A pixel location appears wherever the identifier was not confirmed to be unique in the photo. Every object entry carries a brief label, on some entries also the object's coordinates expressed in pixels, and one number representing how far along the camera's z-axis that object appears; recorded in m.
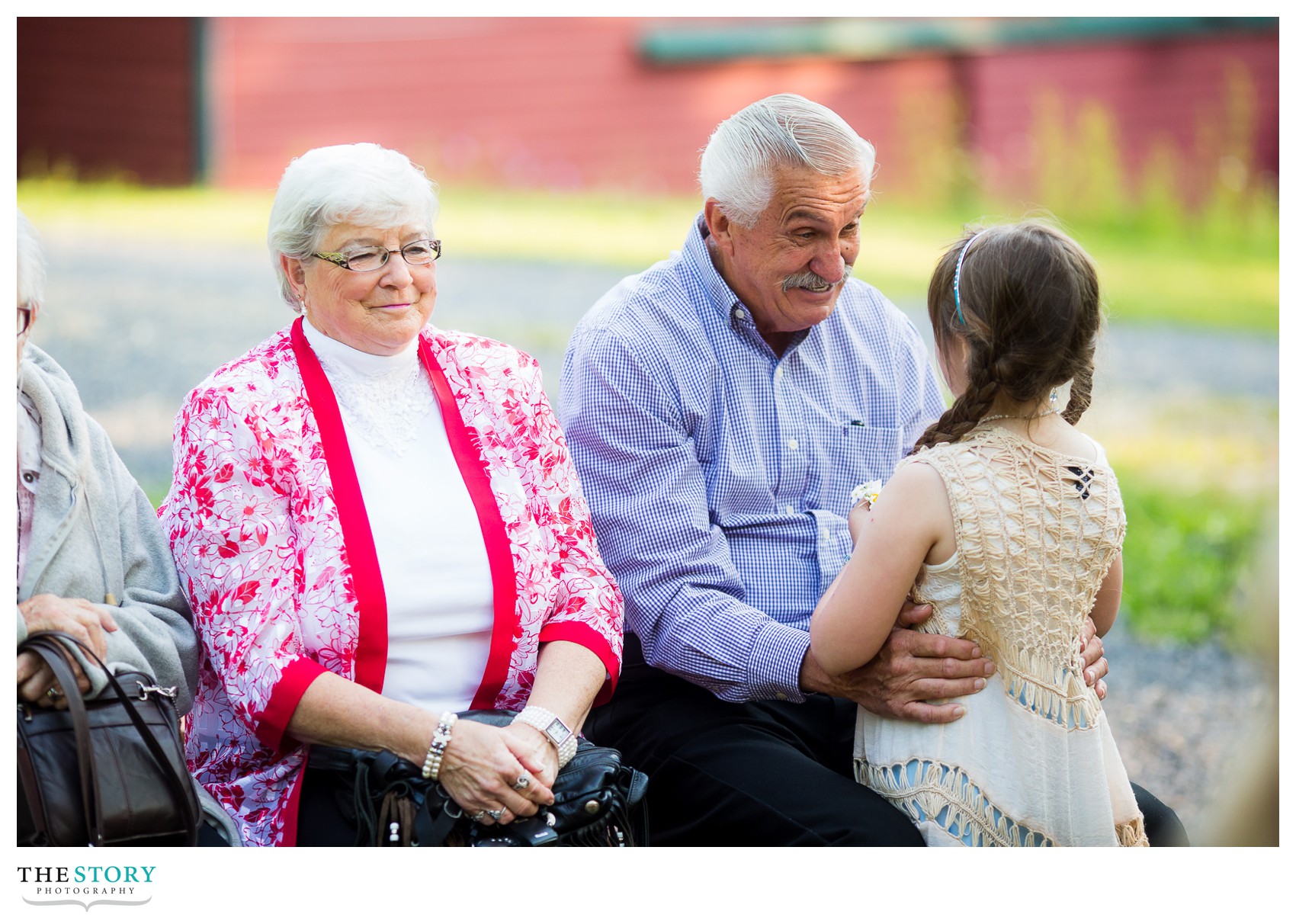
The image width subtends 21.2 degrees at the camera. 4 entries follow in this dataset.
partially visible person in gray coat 3.32
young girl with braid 3.35
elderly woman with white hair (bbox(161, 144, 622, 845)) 3.36
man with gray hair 3.52
